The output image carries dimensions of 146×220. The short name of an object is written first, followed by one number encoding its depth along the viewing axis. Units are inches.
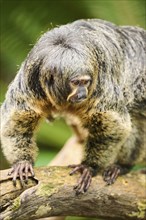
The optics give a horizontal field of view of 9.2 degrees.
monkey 230.1
